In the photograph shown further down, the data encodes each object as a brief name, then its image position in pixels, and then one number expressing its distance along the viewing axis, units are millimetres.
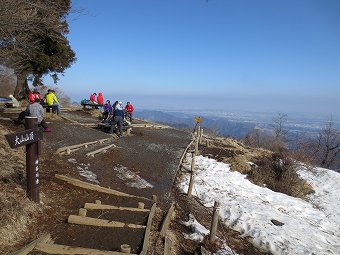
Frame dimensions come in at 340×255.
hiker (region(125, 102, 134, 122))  24094
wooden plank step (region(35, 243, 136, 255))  5301
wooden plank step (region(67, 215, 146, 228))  6453
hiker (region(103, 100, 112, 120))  21438
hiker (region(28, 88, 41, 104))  17055
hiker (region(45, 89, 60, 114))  19495
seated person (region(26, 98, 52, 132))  12906
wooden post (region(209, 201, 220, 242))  7578
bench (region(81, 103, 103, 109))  25938
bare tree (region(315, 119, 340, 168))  34438
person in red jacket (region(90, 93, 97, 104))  27044
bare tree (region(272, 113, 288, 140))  44488
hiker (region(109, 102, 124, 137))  17016
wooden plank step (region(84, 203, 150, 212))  7242
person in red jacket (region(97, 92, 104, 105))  26409
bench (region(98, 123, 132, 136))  18055
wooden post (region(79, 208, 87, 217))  6775
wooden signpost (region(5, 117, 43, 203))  6561
